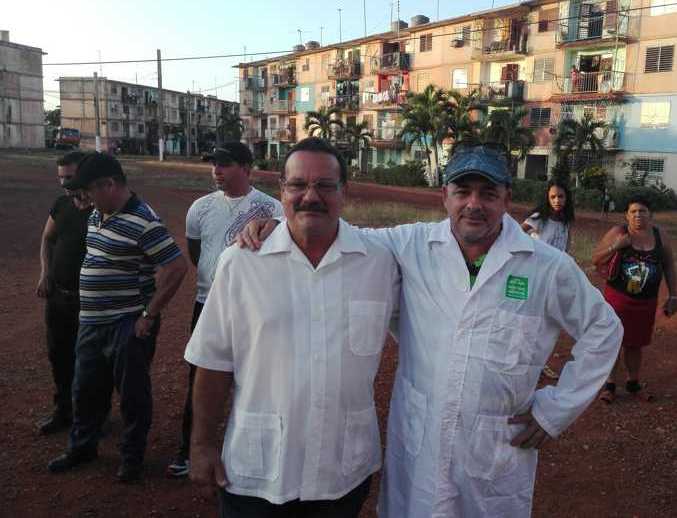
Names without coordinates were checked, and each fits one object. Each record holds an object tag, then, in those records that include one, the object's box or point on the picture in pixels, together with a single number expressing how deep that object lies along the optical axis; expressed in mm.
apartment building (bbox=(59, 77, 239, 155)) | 70562
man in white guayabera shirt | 2047
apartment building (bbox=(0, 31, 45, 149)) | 60125
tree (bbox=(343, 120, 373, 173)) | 41656
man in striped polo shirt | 3664
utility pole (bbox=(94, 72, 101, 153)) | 46356
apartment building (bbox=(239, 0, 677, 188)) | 28844
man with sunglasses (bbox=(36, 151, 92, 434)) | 4191
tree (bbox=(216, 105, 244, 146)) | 57547
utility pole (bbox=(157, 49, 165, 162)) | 40725
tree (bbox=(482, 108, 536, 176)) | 29750
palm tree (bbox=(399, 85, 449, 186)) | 33156
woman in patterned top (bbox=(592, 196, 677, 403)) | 5023
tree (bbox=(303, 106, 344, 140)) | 42156
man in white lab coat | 2184
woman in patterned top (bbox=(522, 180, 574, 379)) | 5523
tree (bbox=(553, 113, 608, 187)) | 28453
